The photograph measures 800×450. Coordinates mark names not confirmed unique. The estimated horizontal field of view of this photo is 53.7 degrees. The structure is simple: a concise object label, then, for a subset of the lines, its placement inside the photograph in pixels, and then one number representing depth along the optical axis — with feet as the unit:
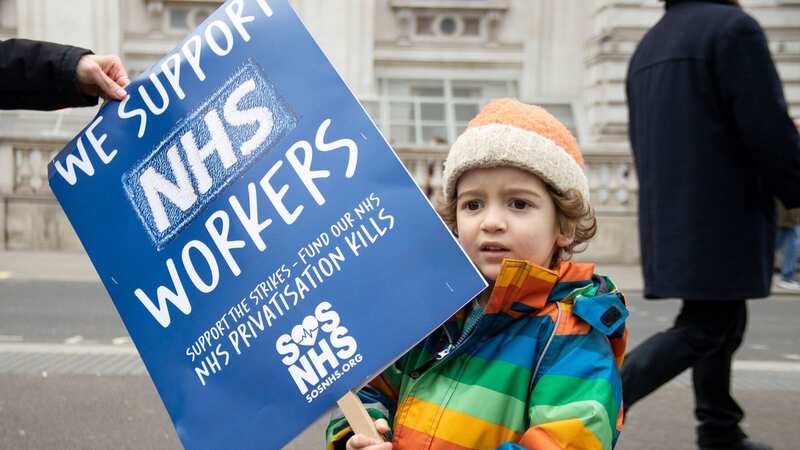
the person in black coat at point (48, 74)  5.78
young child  4.68
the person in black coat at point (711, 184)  8.96
